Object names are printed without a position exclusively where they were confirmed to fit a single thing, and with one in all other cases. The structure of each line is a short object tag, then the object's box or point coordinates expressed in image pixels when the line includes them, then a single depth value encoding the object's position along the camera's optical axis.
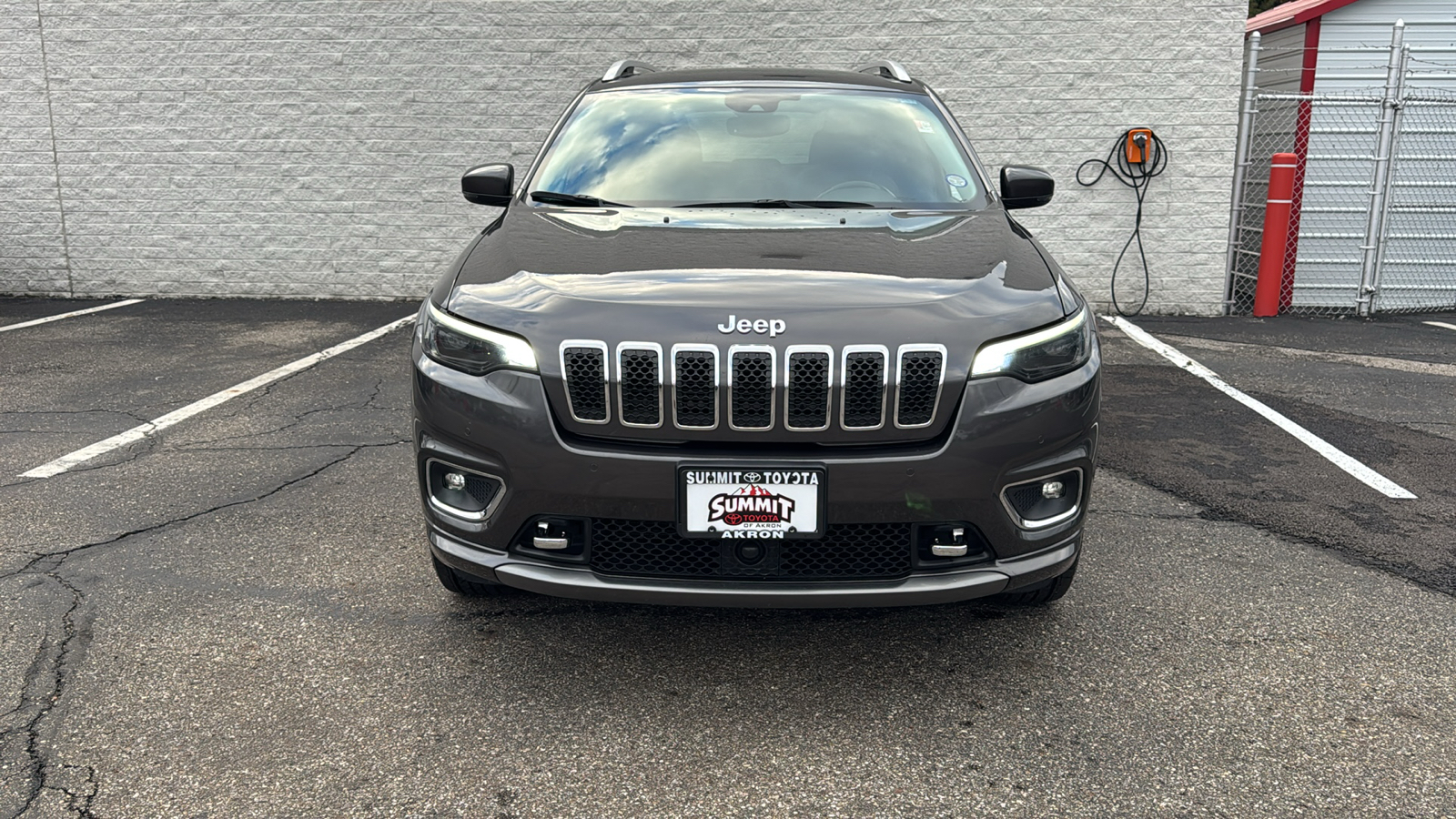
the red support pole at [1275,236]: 8.91
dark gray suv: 2.54
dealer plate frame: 2.52
